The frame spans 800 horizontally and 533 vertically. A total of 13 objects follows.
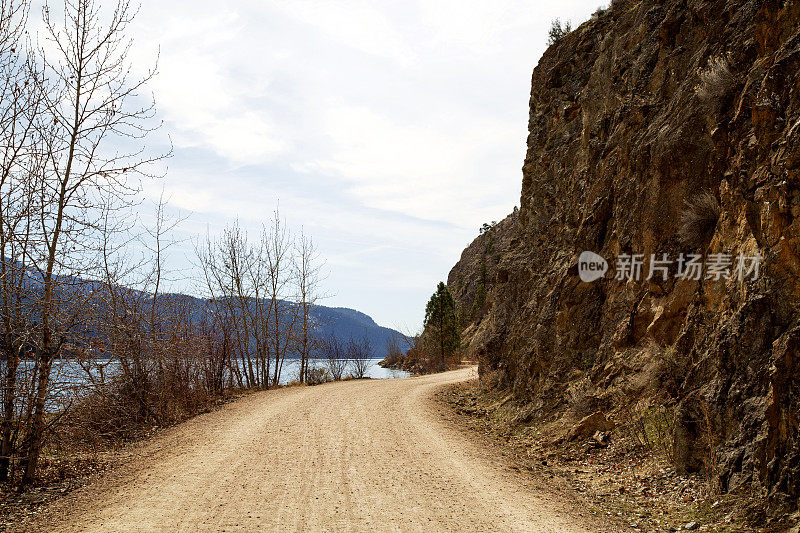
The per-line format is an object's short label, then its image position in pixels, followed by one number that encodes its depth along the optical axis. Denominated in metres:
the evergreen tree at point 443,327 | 42.75
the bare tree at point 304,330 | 26.00
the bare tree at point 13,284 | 8.05
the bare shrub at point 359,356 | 29.77
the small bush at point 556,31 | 22.02
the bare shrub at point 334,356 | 27.99
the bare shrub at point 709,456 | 6.89
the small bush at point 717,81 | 9.30
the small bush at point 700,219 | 9.48
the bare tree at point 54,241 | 8.47
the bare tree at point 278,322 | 25.14
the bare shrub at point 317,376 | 25.69
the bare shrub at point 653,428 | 8.37
